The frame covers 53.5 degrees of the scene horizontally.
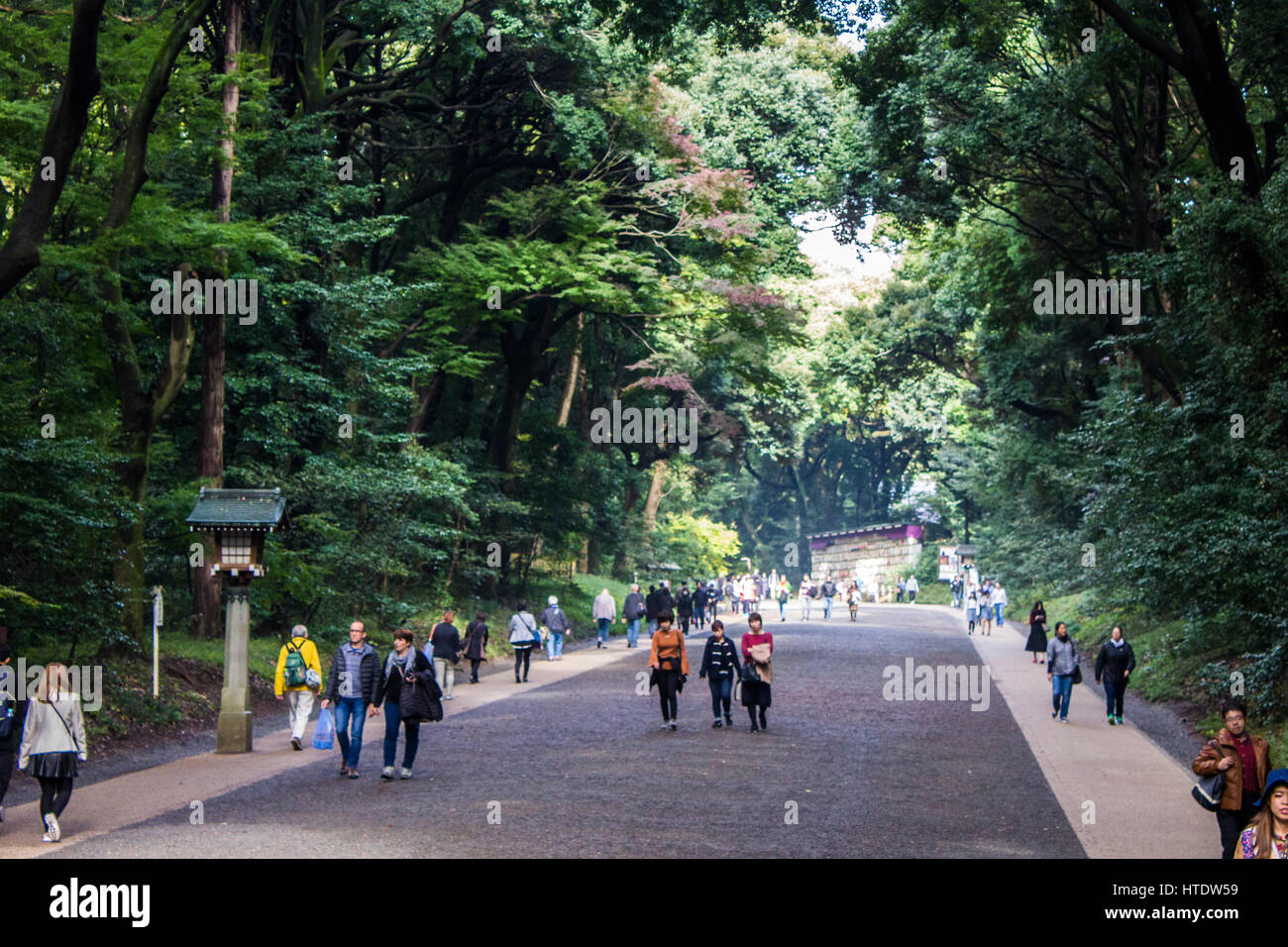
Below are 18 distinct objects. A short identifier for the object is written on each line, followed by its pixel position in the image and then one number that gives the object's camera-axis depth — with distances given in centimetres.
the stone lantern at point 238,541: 1628
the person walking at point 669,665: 1767
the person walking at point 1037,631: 2802
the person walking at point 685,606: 3974
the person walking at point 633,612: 3528
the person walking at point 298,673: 1592
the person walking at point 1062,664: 1894
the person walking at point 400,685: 1334
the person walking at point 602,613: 3497
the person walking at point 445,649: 2133
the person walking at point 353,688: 1355
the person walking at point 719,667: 1823
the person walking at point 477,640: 2422
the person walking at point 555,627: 3038
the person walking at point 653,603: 3275
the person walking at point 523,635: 2455
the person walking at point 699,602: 4502
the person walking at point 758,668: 1750
